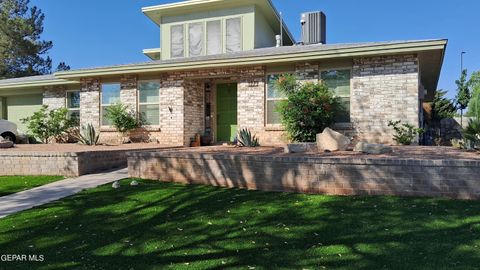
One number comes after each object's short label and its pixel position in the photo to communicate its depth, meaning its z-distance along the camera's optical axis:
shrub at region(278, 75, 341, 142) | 9.94
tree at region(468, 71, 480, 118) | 22.20
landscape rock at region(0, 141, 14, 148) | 10.80
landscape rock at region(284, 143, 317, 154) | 7.23
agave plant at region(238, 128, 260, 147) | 9.48
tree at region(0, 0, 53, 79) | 29.81
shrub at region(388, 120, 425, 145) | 9.40
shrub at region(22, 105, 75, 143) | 13.77
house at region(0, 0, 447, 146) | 9.84
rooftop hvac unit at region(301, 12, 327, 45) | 15.19
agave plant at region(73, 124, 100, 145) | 11.46
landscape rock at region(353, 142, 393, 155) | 6.57
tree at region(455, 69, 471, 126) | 26.53
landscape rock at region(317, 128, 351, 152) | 7.33
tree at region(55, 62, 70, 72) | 35.63
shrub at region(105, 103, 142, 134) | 12.79
